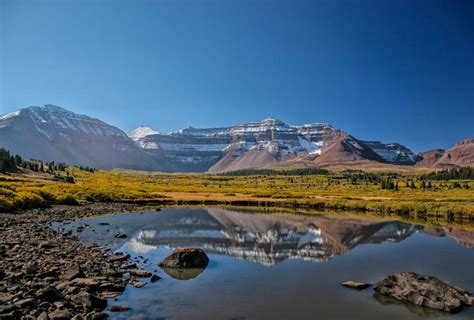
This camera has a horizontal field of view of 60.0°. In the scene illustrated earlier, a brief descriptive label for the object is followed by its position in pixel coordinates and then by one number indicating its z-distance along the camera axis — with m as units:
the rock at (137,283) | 21.57
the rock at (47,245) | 28.31
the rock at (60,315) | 15.30
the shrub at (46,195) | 66.24
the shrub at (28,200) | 54.00
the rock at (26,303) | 15.82
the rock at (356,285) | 22.97
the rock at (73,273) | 20.70
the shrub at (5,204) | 48.74
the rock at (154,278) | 23.10
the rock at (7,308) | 15.03
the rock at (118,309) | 17.62
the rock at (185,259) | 26.91
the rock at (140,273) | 23.81
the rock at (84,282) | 19.71
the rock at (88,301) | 17.28
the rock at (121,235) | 38.54
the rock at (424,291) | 19.84
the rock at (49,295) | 17.08
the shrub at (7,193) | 54.98
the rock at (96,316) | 15.97
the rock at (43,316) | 14.81
